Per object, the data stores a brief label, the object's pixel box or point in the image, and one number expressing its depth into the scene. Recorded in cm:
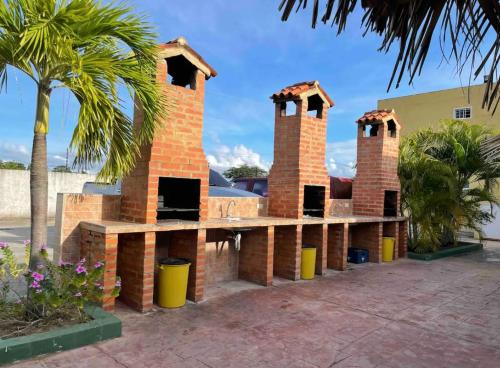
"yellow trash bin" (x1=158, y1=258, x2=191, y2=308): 546
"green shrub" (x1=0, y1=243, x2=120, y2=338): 391
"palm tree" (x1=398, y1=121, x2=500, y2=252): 1068
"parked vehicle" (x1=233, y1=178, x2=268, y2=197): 1096
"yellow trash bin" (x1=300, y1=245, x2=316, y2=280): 770
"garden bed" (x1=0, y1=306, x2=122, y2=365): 352
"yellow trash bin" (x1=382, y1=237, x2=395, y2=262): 1032
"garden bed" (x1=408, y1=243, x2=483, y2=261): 1067
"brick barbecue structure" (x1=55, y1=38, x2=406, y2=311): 524
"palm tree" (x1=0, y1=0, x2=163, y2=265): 365
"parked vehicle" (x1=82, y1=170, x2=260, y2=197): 868
